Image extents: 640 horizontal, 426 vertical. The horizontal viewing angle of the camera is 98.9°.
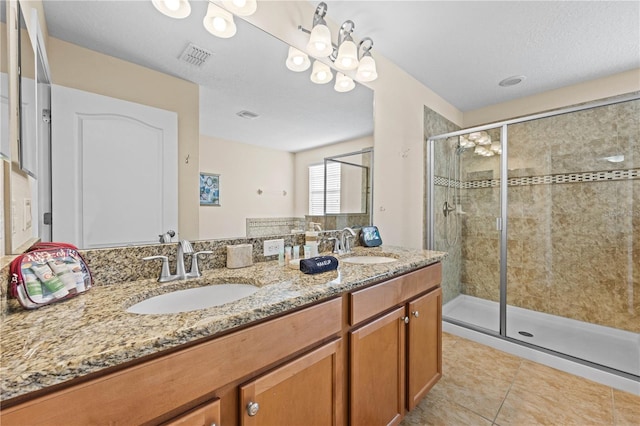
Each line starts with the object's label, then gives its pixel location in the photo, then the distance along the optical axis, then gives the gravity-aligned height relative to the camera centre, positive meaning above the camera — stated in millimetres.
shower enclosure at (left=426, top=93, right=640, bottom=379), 2330 -187
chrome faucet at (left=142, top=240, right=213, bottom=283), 1042 -213
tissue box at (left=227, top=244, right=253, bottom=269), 1248 -205
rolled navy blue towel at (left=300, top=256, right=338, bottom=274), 1150 -232
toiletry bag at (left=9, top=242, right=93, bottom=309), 698 -176
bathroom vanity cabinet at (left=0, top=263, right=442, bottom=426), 520 -450
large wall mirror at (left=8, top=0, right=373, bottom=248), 952 +558
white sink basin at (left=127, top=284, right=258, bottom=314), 894 -314
